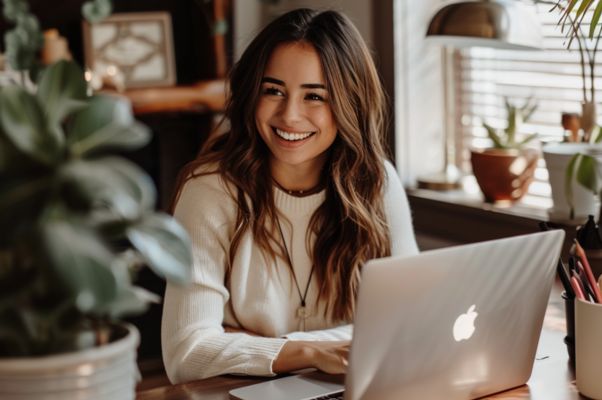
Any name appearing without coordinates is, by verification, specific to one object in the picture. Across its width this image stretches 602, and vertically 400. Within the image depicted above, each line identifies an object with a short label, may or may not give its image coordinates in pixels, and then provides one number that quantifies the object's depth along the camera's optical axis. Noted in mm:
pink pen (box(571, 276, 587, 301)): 1592
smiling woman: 2094
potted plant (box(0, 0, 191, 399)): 936
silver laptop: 1386
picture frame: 3834
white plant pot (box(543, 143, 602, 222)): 2441
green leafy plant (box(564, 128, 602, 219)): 2188
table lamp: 2643
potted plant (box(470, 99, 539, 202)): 3021
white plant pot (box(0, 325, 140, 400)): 990
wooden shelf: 3785
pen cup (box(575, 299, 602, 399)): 1518
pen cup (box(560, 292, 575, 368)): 1712
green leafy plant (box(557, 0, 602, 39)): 1907
